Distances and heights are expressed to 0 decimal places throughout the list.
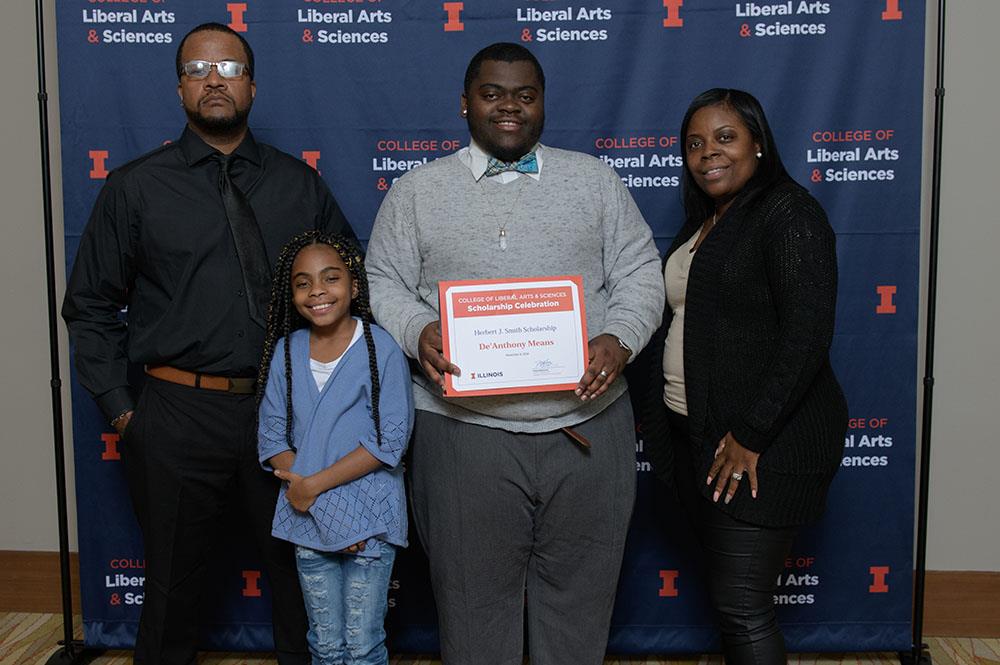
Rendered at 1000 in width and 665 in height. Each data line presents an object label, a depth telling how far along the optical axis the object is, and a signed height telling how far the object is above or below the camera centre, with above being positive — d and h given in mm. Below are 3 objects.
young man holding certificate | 1880 -164
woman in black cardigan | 1848 -190
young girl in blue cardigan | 2020 -361
